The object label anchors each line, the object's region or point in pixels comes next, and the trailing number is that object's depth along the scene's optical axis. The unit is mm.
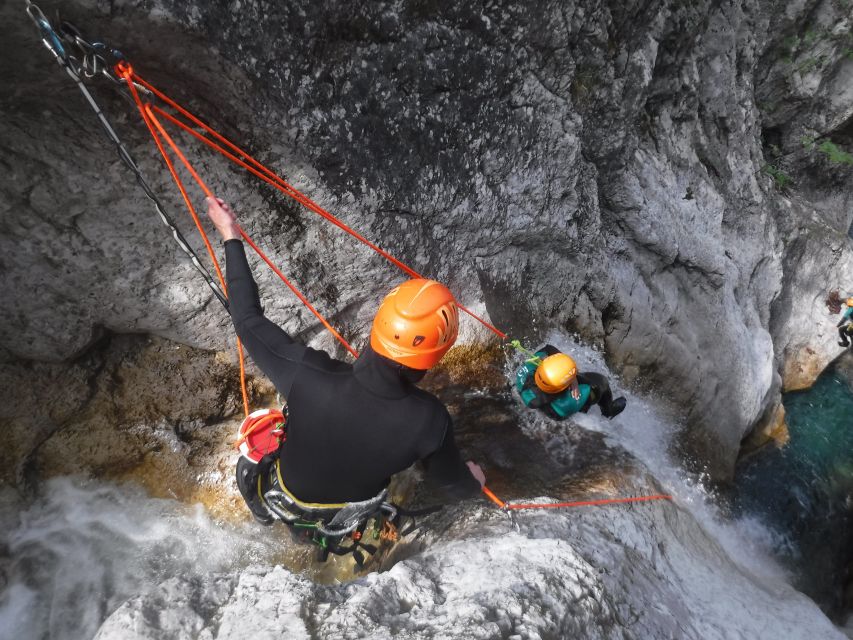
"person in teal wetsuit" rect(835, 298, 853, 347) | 8881
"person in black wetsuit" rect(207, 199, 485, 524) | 1866
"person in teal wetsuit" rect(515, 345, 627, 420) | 3857
